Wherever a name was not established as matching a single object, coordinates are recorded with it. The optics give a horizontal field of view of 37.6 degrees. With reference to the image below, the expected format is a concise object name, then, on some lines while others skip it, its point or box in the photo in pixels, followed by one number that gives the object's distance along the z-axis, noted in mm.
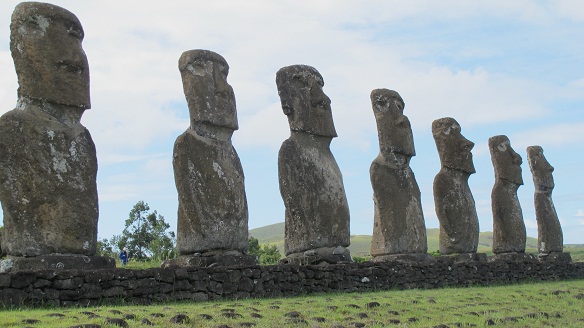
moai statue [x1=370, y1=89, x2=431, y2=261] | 17453
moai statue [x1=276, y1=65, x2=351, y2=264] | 15562
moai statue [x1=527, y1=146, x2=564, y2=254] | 23844
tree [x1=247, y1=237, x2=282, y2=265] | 27477
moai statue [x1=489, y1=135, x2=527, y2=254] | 21805
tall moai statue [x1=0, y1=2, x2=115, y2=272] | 11500
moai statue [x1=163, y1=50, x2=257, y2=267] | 13547
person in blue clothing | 24367
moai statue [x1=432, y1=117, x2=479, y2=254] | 19766
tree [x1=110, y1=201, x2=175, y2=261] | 28422
